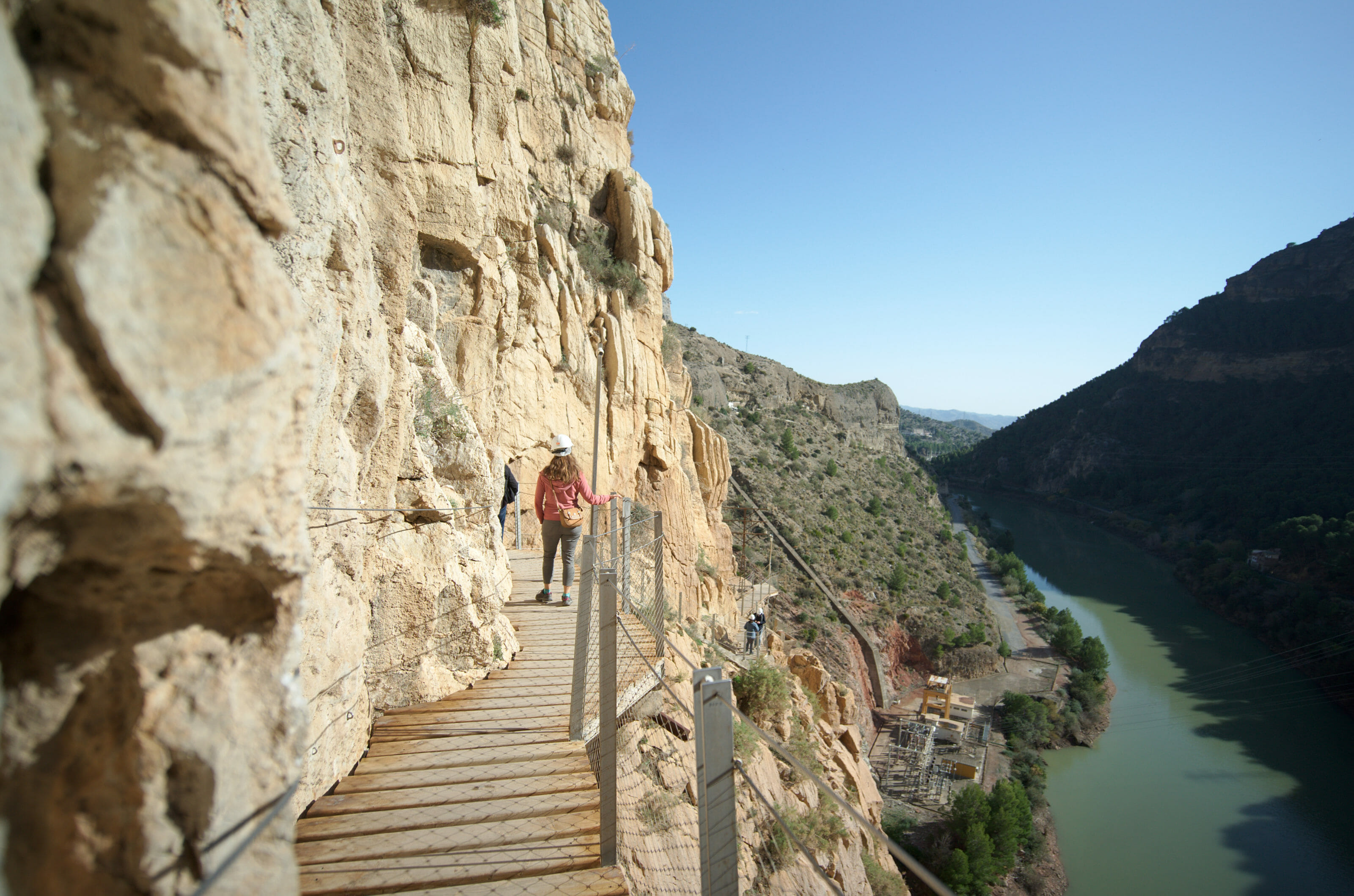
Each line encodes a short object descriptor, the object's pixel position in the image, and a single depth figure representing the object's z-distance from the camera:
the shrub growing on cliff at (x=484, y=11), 10.25
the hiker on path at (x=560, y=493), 6.56
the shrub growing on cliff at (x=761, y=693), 12.03
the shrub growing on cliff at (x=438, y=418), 6.21
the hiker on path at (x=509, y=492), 9.88
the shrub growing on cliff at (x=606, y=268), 14.89
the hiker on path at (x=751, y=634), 18.97
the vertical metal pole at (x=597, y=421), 11.05
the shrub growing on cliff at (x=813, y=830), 7.89
